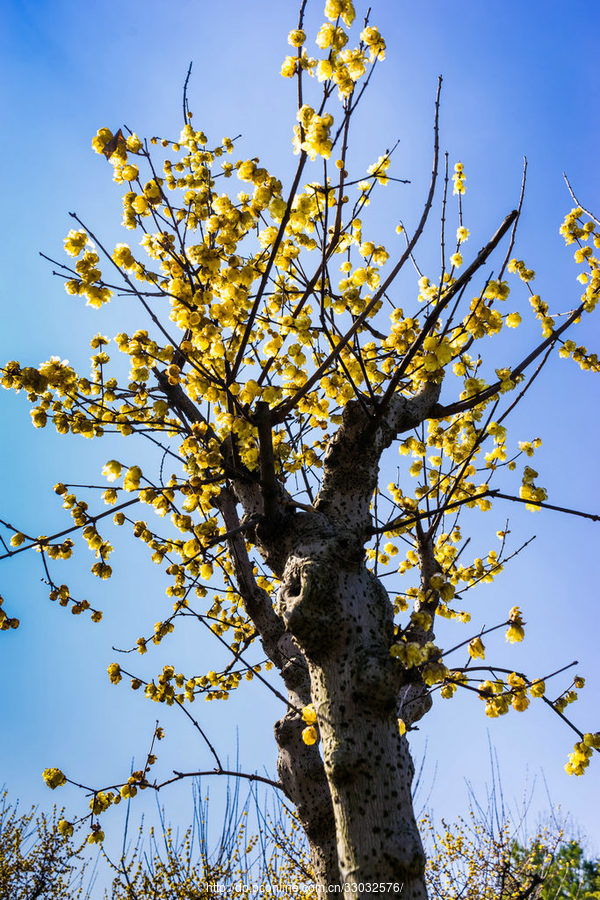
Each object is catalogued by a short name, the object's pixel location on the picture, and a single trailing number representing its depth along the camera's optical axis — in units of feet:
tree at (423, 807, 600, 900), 31.48
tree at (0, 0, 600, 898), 7.34
